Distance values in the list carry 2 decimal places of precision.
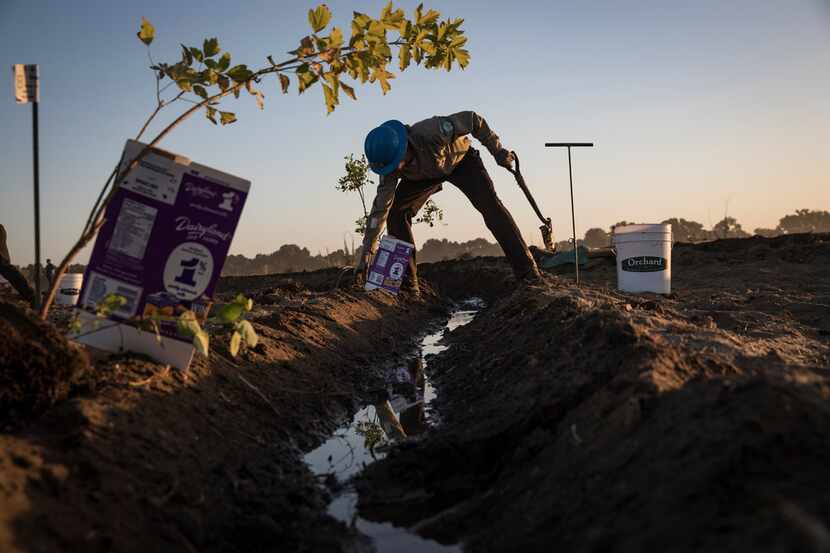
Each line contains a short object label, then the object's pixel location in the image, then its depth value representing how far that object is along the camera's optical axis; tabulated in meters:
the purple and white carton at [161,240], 3.10
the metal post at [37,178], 3.03
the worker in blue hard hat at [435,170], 7.23
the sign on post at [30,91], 2.97
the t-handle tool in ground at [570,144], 6.96
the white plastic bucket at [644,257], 7.86
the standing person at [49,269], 11.04
